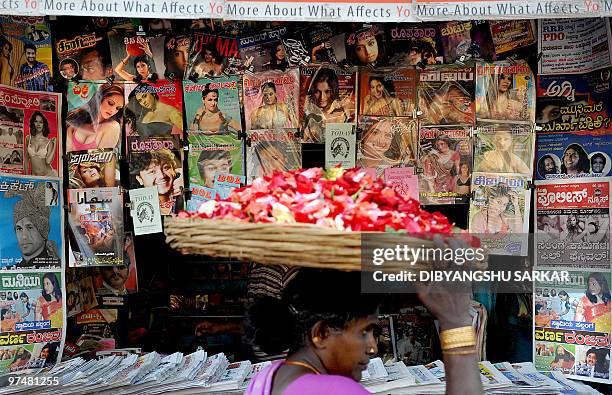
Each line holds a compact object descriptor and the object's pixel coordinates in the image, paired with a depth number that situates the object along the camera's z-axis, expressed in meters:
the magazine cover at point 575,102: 4.10
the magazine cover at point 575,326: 4.05
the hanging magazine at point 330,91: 4.24
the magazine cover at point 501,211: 4.17
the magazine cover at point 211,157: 4.29
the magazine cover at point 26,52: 4.20
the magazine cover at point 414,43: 4.20
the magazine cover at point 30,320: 4.10
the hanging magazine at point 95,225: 4.32
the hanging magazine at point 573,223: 4.08
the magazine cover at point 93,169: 4.32
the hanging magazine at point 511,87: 4.18
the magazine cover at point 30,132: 4.16
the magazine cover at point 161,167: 4.31
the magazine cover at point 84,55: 4.27
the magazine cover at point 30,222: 4.14
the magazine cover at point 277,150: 4.26
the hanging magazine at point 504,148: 4.18
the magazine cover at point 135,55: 4.28
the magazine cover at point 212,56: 4.27
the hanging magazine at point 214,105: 4.28
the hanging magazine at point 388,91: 4.24
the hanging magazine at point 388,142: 4.24
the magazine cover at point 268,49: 4.24
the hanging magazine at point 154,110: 4.30
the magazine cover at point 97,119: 4.30
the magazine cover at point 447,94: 4.20
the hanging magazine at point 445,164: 4.23
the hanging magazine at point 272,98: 4.25
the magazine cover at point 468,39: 4.17
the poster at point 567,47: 4.11
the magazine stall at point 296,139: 4.12
